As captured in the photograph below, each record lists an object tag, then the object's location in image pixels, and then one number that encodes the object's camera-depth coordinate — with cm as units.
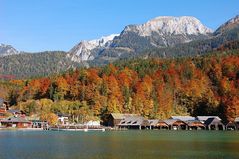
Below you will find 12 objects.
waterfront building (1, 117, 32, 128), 10262
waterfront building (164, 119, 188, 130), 10831
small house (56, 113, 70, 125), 10914
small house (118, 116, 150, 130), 10925
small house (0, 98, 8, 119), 11026
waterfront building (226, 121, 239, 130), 10506
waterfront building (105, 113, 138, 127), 11094
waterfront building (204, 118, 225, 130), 10662
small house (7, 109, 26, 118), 10936
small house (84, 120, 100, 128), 10512
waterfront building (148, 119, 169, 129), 10888
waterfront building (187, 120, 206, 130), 10875
